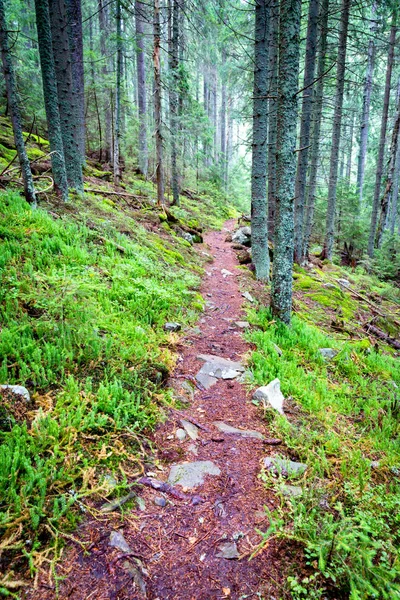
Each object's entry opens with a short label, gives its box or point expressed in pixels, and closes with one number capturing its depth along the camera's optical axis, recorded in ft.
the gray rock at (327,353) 17.98
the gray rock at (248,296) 24.98
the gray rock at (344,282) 39.86
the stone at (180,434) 10.66
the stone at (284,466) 9.38
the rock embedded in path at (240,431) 11.19
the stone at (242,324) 20.15
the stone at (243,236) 46.88
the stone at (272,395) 12.85
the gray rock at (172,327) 17.07
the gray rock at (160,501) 8.27
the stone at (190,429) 10.92
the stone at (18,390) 9.47
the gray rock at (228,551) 7.13
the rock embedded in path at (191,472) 9.07
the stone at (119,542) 6.88
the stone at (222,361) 15.55
